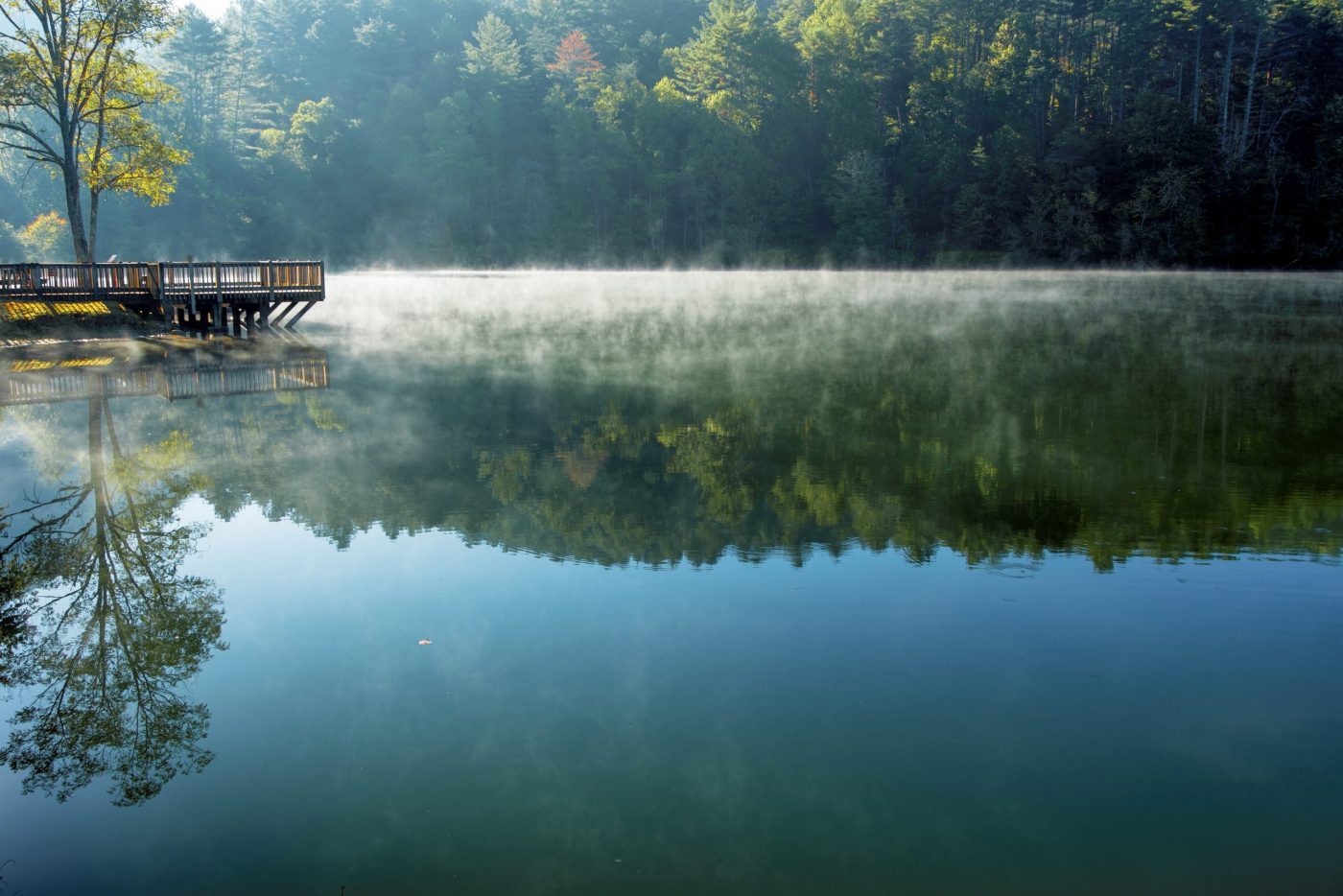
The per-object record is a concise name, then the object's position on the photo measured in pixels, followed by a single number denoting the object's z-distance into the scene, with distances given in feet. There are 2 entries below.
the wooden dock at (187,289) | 85.87
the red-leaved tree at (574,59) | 325.42
